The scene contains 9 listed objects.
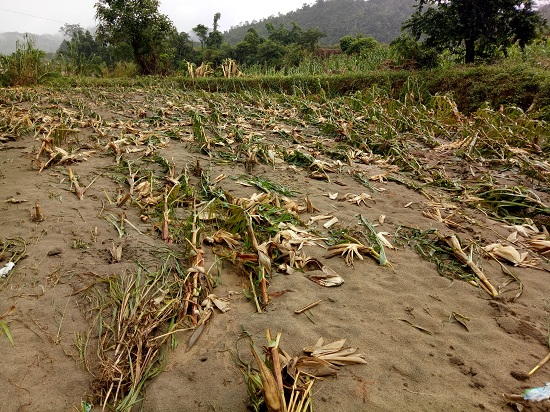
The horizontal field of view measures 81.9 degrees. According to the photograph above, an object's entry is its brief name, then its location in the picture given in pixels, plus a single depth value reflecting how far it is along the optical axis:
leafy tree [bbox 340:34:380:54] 18.36
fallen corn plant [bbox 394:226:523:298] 1.63
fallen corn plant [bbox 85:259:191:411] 1.07
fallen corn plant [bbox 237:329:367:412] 0.91
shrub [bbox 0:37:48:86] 8.84
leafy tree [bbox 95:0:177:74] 13.71
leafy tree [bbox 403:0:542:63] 6.57
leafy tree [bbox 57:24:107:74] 12.07
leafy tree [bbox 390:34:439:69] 7.84
